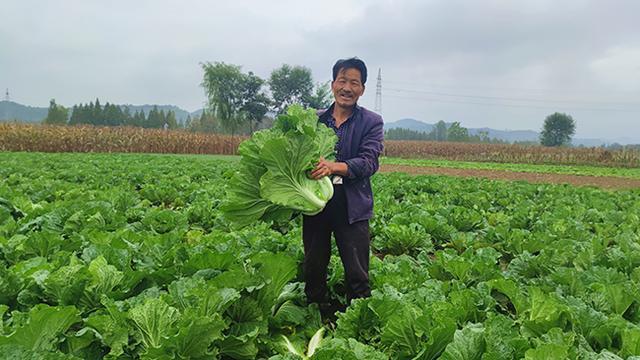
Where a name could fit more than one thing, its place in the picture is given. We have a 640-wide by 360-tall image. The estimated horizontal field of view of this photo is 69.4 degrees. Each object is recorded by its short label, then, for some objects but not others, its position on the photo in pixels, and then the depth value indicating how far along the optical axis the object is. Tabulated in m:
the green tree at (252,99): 59.84
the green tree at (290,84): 66.25
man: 3.27
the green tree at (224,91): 58.47
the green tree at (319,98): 62.02
